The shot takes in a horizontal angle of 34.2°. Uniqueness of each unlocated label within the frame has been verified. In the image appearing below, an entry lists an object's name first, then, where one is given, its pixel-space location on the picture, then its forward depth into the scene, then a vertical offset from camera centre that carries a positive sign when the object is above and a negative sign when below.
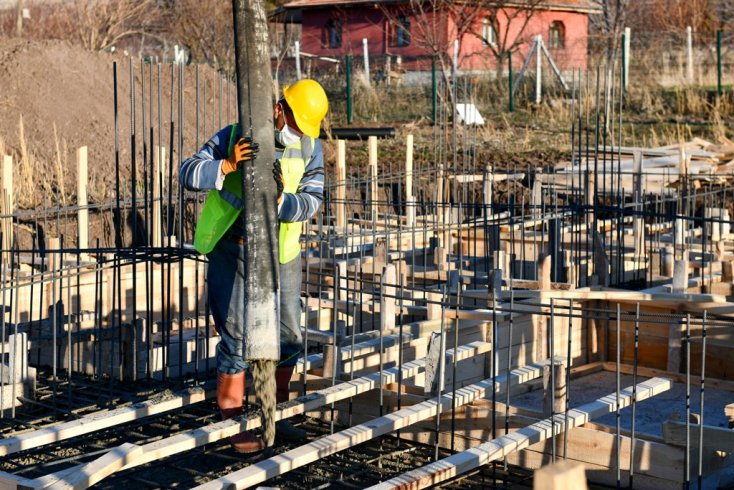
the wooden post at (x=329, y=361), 6.07 -0.87
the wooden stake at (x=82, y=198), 9.34 -0.05
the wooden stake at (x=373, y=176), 10.62 +0.13
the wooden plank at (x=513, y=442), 4.61 -1.08
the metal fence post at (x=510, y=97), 21.89 +1.70
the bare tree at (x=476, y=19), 23.42 +3.66
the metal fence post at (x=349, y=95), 21.61 +1.71
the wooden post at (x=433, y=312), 7.20 -0.74
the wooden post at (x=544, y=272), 7.74 -0.54
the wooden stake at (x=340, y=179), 11.55 +0.11
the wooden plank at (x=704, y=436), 5.21 -1.09
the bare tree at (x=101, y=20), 22.55 +3.40
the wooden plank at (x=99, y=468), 4.27 -1.02
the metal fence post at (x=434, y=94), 20.08 +1.64
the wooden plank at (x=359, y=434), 4.59 -1.05
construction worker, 5.15 -0.13
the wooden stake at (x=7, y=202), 8.88 -0.08
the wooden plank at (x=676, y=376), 7.25 -1.18
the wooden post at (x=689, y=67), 22.97 +2.38
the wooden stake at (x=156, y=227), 9.92 -0.30
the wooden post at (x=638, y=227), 9.52 -0.31
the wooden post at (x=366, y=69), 24.56 +2.59
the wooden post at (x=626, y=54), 21.83 +2.53
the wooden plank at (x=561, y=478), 2.10 -0.51
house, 25.95 +4.01
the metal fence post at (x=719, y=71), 20.80 +2.04
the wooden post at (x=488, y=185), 11.20 +0.04
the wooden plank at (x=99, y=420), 4.84 -0.99
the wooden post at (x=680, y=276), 7.84 -0.58
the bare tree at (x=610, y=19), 28.78 +4.93
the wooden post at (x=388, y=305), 6.83 -0.66
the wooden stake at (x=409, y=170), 12.06 +0.21
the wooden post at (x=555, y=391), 5.63 -0.96
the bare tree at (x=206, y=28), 27.59 +3.86
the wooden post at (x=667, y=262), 8.77 -0.54
